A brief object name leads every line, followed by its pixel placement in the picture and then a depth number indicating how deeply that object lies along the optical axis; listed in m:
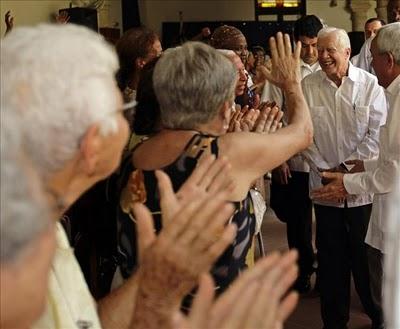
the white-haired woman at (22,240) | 0.96
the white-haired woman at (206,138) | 2.16
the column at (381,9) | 13.33
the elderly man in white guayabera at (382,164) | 3.22
